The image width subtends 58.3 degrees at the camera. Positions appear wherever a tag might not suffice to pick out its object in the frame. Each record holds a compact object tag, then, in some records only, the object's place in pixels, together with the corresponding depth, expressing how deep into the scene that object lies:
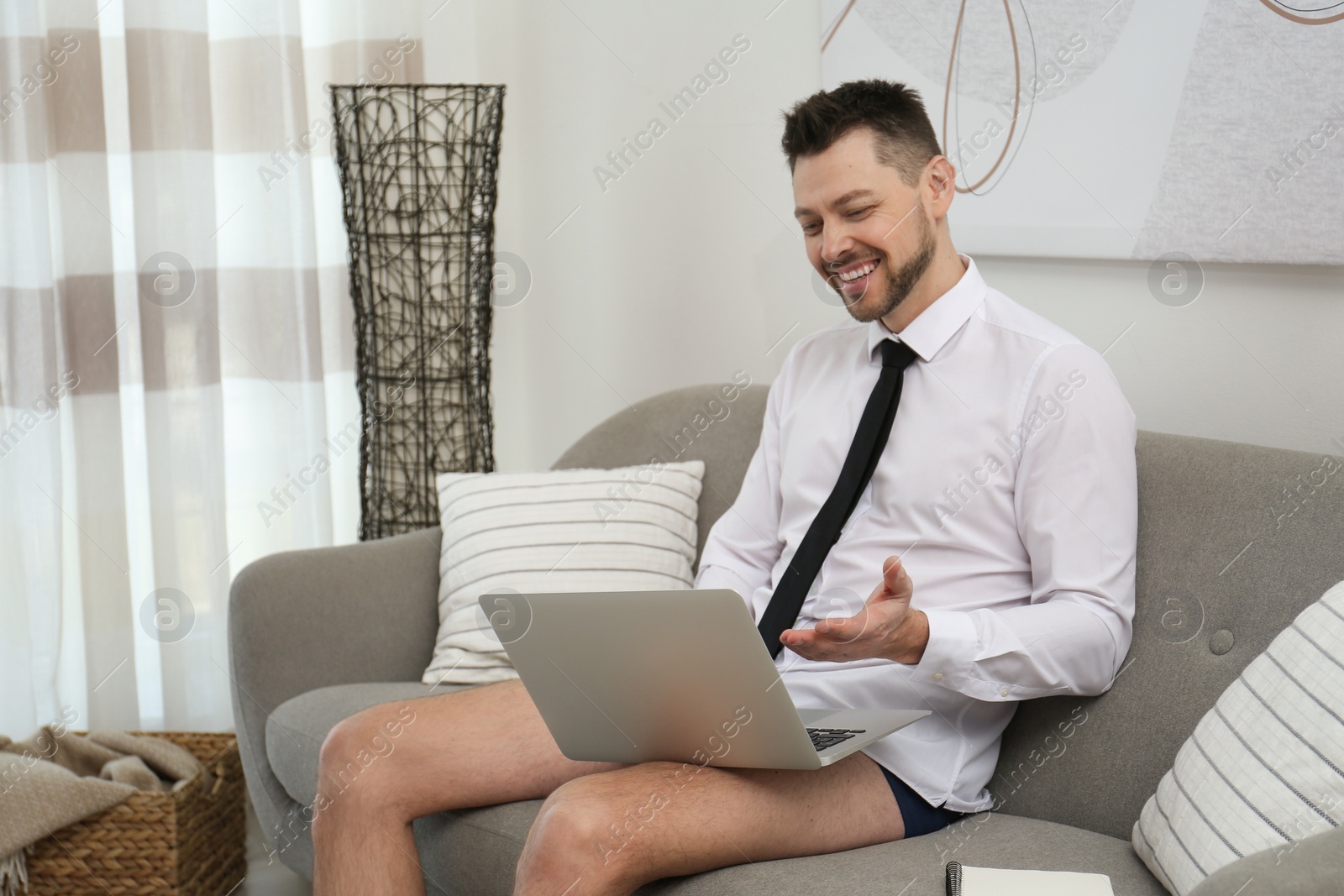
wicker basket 2.06
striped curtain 2.60
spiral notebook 1.14
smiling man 1.27
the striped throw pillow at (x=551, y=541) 1.96
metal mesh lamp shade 2.57
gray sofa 1.29
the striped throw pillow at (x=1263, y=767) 1.07
